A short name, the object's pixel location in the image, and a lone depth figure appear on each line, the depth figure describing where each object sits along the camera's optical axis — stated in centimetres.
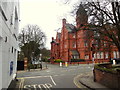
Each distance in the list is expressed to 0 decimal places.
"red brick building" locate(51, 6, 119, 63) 3148
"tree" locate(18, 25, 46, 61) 2619
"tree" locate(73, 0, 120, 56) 767
